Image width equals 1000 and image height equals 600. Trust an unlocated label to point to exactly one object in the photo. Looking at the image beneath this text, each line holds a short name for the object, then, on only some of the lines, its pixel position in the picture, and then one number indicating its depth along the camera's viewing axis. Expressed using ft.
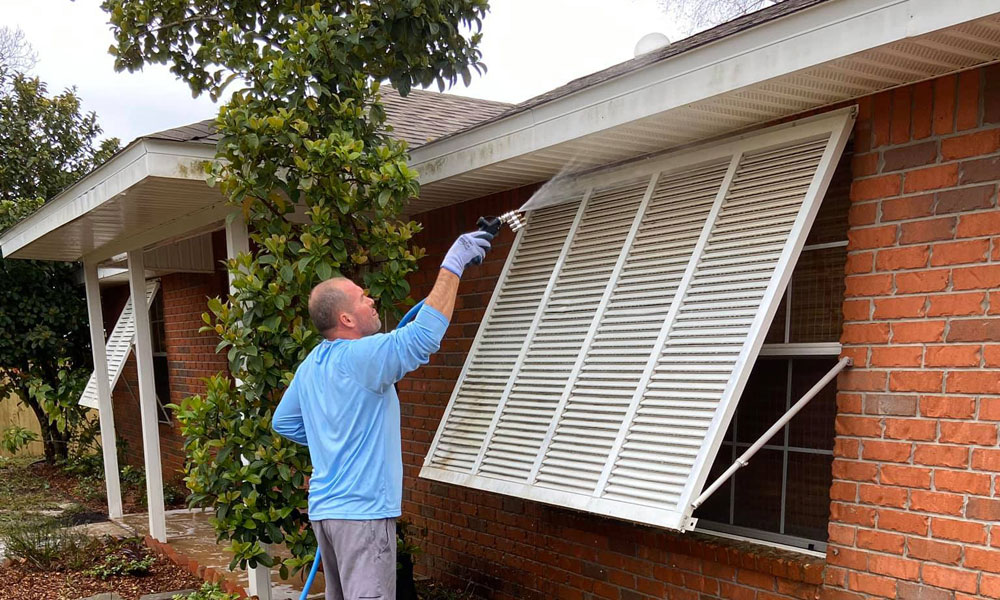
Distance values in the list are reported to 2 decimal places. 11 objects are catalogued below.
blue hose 10.93
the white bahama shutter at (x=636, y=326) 10.17
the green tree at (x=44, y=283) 32.07
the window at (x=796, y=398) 11.36
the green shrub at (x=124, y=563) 19.24
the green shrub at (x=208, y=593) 16.22
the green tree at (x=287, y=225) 12.73
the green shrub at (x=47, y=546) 19.72
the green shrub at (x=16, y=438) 32.42
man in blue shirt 9.46
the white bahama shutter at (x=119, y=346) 30.71
